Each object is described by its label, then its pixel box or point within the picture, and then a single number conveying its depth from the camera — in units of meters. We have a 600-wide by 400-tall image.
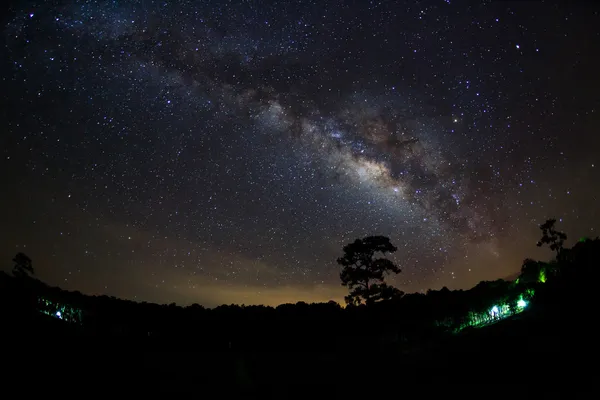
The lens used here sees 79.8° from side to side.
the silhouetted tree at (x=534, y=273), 28.12
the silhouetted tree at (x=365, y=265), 32.91
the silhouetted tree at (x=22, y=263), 32.57
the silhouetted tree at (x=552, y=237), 39.73
